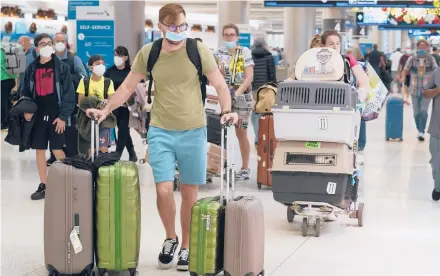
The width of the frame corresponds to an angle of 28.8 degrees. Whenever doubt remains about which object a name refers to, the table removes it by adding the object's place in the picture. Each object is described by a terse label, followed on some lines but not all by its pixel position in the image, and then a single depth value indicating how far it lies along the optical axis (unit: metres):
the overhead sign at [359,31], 35.33
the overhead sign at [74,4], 13.65
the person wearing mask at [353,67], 7.05
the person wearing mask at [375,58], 29.48
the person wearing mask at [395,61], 33.45
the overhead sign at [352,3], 16.89
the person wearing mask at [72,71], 10.08
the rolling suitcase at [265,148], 8.93
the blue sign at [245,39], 19.66
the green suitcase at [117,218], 5.10
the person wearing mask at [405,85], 25.88
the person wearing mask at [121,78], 10.17
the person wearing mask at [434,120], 8.44
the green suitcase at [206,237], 5.03
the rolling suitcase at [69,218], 5.05
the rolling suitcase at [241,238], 4.96
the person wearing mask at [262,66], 11.90
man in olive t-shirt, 5.38
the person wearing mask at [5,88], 15.04
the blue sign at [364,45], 45.56
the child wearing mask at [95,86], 9.06
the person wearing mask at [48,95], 7.95
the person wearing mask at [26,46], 16.51
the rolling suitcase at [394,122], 14.78
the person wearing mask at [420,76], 14.62
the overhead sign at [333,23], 26.74
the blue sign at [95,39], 13.31
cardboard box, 8.95
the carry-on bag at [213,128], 8.98
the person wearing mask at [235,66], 9.32
